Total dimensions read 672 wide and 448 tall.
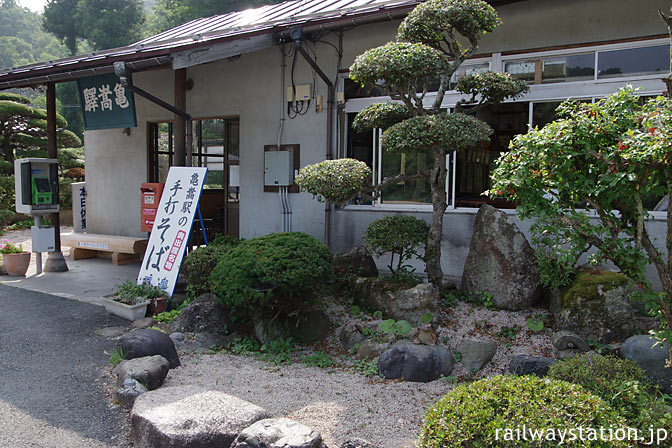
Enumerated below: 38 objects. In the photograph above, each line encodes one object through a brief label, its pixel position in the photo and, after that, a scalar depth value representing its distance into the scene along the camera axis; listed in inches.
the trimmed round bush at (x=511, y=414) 102.2
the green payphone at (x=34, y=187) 344.5
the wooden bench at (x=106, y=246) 380.8
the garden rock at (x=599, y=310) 190.5
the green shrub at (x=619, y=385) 116.4
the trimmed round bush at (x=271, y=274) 208.8
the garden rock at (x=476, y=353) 184.2
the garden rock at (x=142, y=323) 235.5
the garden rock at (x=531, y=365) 162.7
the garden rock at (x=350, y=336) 218.8
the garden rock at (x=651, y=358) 156.0
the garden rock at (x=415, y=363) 175.2
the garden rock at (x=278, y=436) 118.3
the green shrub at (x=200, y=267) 257.0
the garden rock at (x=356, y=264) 268.8
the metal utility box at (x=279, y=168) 333.7
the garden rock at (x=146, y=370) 166.4
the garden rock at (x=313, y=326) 232.5
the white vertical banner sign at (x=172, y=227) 261.6
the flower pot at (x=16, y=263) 344.8
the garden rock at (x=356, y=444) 122.3
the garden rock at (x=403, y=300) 220.5
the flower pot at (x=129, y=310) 246.5
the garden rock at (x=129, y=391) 156.5
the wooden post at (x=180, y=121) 297.1
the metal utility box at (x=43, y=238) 348.2
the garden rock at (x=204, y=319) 227.1
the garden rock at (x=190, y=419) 125.6
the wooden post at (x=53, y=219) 362.9
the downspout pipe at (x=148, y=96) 280.1
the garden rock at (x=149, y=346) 187.3
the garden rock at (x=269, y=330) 223.5
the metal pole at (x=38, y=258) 353.4
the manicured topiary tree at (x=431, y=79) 216.8
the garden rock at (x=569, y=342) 185.2
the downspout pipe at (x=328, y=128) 319.0
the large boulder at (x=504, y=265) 227.6
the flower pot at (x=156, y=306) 253.3
